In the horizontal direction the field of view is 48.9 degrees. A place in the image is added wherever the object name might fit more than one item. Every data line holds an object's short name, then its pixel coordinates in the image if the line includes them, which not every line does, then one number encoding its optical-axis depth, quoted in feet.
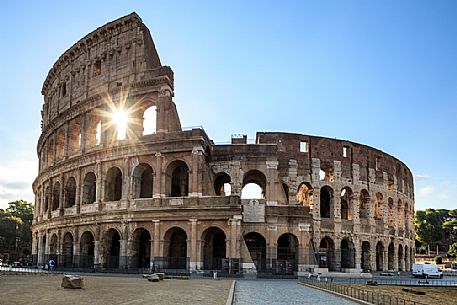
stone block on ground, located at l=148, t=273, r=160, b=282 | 84.78
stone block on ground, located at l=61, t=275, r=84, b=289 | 63.57
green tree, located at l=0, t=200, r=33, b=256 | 230.27
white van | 135.03
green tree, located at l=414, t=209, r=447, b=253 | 296.71
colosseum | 118.11
